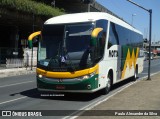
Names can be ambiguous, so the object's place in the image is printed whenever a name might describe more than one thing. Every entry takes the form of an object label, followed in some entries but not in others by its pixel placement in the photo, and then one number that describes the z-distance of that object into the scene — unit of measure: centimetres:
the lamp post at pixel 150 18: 1762
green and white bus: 1040
